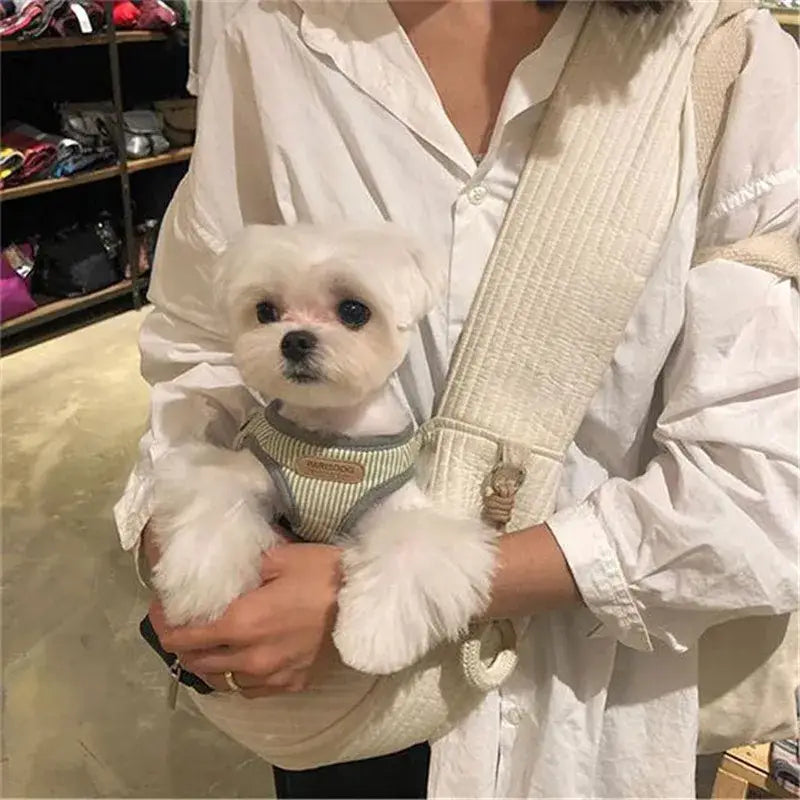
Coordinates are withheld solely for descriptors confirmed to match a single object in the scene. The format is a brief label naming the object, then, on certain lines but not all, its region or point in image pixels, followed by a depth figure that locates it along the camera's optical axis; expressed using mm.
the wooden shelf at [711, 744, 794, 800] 1279
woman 756
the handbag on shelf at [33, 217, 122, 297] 3449
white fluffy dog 801
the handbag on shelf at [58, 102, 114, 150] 3387
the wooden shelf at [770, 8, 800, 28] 1385
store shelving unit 3160
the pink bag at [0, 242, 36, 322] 3207
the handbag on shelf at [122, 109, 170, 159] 3541
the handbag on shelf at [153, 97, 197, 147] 3686
